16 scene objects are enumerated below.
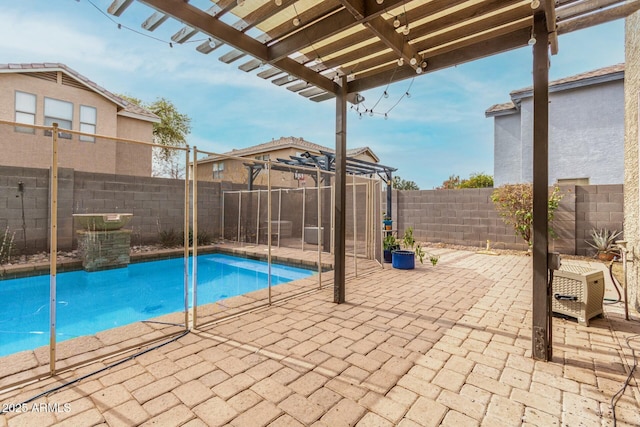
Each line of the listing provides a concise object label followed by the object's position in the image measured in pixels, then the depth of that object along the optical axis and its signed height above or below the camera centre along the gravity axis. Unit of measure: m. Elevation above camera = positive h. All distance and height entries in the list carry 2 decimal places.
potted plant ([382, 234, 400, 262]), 6.39 -0.68
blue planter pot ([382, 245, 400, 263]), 6.39 -0.81
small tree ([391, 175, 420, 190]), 21.30 +2.27
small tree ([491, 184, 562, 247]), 6.94 +0.30
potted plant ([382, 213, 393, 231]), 7.49 -0.25
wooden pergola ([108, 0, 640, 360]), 2.18 +1.54
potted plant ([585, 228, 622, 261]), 6.21 -0.49
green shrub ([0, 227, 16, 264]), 4.53 -0.54
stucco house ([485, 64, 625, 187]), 8.66 +2.77
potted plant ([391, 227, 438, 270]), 5.74 -0.86
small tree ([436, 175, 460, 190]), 16.27 +1.88
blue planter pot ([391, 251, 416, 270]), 5.74 -0.86
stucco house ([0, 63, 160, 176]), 5.71 +3.00
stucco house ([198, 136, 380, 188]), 13.82 +2.94
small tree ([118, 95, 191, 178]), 14.86 +4.63
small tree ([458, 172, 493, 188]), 13.99 +1.71
